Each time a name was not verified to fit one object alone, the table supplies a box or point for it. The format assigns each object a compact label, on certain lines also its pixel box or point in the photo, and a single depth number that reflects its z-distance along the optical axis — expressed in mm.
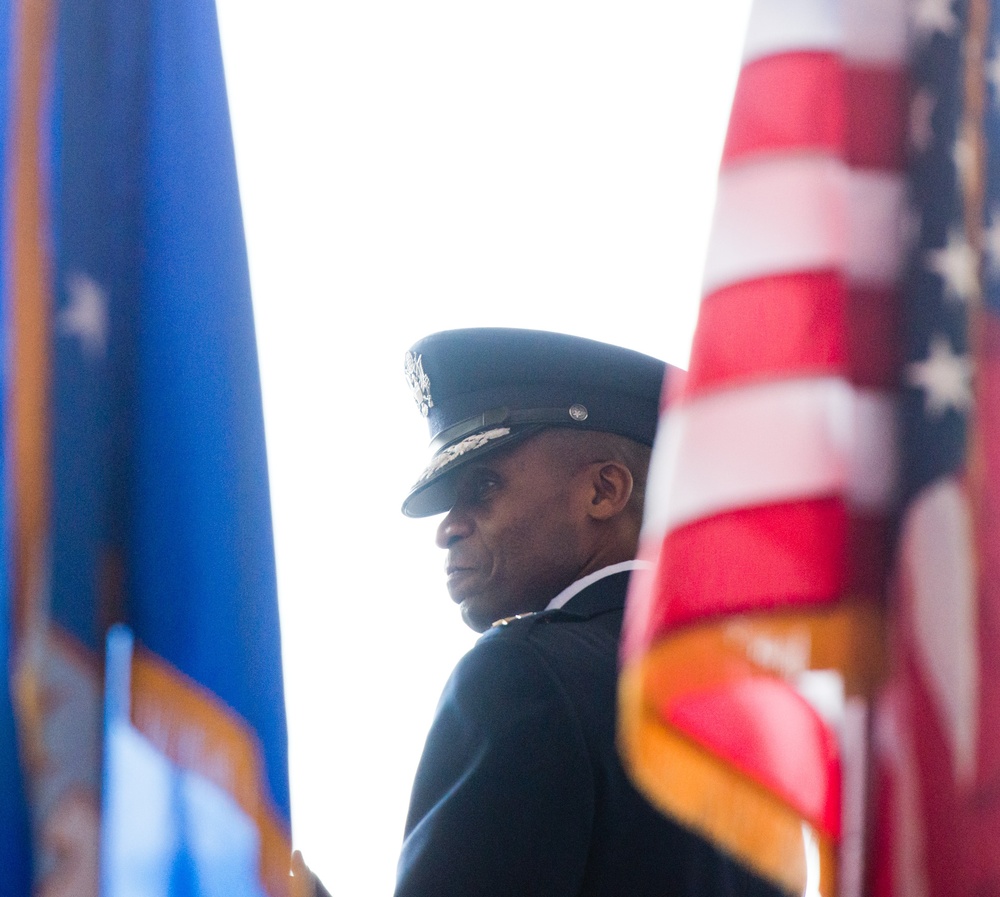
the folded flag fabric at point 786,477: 5742
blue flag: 6037
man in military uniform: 6240
